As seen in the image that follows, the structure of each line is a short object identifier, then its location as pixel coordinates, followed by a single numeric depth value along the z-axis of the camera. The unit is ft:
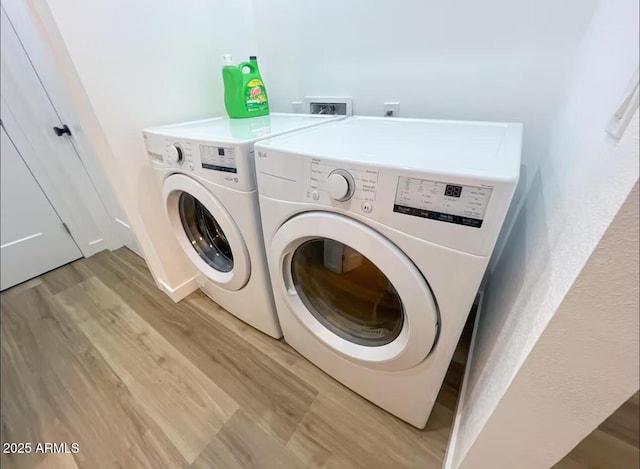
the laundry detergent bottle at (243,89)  3.68
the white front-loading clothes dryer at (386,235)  1.54
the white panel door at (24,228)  4.75
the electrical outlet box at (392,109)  3.45
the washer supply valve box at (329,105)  3.83
